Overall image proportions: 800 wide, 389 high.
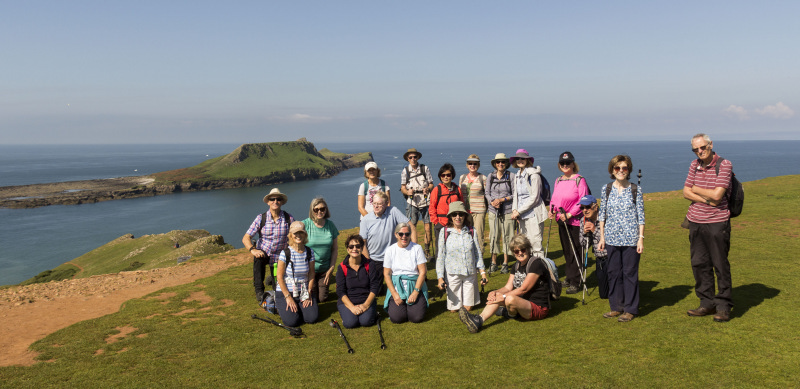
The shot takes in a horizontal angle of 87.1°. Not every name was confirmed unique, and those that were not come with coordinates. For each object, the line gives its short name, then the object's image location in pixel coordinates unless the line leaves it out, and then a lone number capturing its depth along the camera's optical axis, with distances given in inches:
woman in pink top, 336.8
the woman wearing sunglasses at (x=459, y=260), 309.0
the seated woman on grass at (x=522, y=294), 280.4
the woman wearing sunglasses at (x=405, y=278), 308.8
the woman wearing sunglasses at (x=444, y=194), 400.5
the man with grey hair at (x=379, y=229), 352.8
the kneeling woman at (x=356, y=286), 307.0
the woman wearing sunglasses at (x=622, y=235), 269.4
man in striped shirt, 248.1
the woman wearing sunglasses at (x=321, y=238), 343.6
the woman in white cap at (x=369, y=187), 407.5
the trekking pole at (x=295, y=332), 299.3
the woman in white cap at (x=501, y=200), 405.7
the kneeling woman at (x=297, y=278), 319.6
